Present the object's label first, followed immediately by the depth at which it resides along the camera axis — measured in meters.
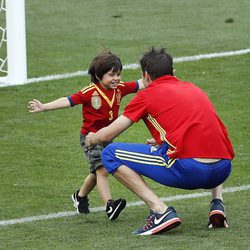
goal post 27.59
